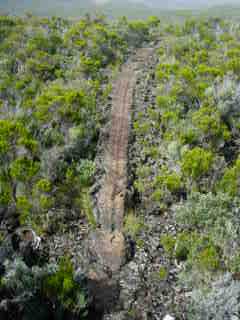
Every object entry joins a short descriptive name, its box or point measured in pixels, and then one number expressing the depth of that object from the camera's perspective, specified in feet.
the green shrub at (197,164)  32.48
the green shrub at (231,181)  30.27
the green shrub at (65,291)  20.81
